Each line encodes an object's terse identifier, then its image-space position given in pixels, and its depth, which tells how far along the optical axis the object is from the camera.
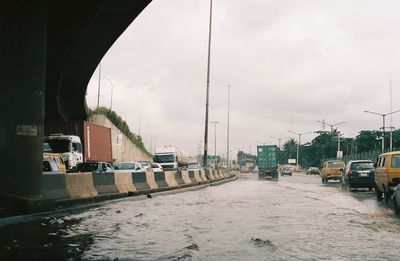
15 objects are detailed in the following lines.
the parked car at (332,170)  41.16
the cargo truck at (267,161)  59.28
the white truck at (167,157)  56.91
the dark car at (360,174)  25.80
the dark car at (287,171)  82.88
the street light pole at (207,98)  39.72
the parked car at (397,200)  13.67
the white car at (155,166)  43.51
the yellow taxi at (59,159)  24.72
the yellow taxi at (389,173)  17.64
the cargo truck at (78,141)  31.48
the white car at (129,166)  28.99
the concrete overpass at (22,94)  12.14
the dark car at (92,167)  25.07
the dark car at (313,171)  94.62
